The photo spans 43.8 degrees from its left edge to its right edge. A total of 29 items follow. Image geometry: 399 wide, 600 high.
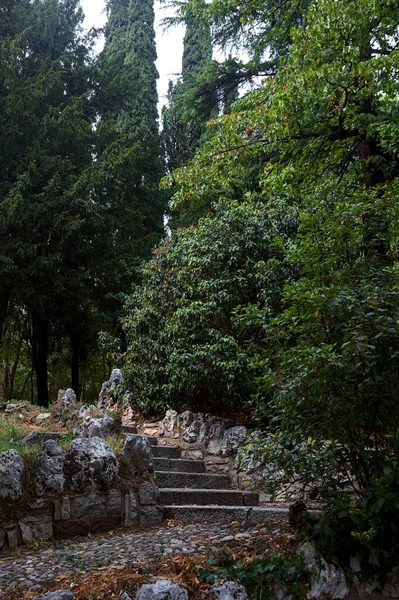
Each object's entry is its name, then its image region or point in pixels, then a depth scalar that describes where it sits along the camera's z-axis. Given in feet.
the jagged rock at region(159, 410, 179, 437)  23.65
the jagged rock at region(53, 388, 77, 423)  25.29
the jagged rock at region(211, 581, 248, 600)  9.02
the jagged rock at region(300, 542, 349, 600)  9.63
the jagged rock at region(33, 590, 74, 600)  8.38
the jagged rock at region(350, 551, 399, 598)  10.00
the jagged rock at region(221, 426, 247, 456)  21.27
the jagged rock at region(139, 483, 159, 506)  15.02
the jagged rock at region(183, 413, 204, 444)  22.54
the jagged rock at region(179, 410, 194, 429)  23.24
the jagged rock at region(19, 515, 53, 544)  12.58
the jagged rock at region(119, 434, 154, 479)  15.56
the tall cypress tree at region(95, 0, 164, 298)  45.42
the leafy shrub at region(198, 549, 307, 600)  9.32
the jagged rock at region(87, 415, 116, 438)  18.26
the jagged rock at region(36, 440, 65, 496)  13.35
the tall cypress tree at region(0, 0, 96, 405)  39.96
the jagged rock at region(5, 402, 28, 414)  27.99
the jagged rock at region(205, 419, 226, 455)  21.77
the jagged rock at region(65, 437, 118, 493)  13.93
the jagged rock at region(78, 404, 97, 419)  25.34
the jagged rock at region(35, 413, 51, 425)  25.31
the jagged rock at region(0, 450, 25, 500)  12.60
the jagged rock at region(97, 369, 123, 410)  29.68
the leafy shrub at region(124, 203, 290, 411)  23.15
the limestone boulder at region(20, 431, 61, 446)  17.98
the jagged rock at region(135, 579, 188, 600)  8.54
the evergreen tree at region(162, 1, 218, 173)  41.88
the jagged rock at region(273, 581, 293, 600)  9.37
